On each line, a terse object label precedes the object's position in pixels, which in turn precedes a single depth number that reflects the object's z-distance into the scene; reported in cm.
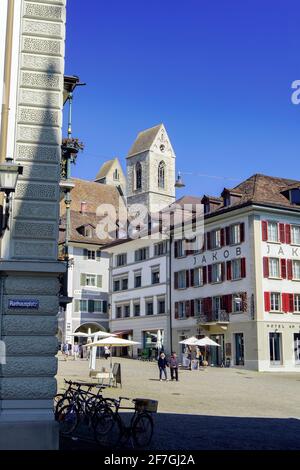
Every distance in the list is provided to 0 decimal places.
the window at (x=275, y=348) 4753
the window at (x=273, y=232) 4919
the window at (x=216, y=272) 5125
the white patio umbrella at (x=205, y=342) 4391
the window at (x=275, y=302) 4838
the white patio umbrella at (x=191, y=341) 4414
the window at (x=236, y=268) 4906
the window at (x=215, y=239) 5156
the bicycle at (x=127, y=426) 1304
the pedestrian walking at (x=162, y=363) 3281
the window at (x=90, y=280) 6689
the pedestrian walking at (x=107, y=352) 5330
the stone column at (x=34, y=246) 1165
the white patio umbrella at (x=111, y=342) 3125
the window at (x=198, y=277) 5338
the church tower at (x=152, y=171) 10200
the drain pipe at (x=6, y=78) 1290
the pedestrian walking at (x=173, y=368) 3311
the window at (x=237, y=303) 4847
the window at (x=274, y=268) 4877
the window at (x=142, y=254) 6147
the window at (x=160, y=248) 5866
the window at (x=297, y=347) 4866
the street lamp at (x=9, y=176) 1144
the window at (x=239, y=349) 4853
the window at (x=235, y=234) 4959
